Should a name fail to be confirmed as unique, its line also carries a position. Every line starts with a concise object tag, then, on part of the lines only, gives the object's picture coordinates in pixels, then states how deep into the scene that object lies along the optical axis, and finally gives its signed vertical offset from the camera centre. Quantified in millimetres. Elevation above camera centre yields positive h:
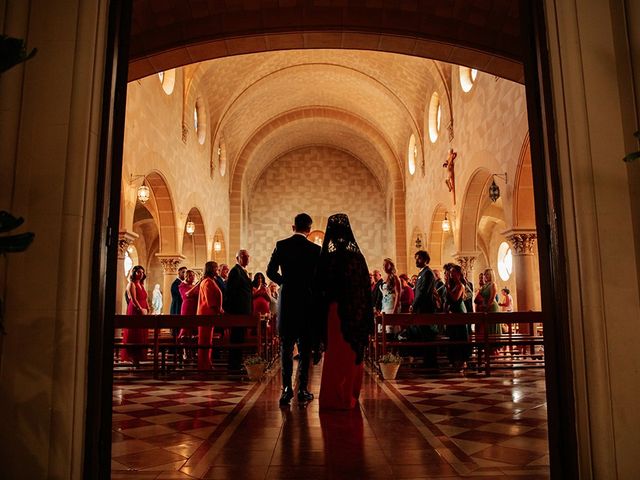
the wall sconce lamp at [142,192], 10930 +2704
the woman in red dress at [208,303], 7996 +419
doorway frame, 2475 +371
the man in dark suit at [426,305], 8297 +369
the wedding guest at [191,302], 8992 +475
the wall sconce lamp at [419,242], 19797 +3096
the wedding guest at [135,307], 8711 +395
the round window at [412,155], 19812 +6230
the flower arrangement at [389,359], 6957 -350
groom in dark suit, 5254 +356
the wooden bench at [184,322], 7230 +124
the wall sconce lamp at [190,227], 15944 +2954
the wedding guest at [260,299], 10344 +588
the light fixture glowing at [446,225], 15305 +2817
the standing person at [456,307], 8453 +352
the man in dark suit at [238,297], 8320 +511
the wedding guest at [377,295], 10258 +655
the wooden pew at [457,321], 7461 +118
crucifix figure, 14344 +4006
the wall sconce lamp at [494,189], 11477 +2893
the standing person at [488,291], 9898 +673
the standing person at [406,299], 10211 +562
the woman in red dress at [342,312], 4973 +167
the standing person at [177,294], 10586 +714
